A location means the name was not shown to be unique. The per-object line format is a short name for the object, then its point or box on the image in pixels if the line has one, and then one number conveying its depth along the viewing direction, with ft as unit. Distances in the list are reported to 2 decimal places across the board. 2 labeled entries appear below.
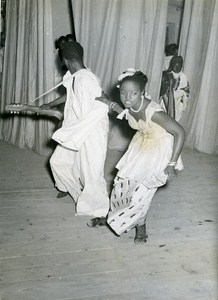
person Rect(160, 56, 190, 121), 20.84
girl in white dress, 9.14
